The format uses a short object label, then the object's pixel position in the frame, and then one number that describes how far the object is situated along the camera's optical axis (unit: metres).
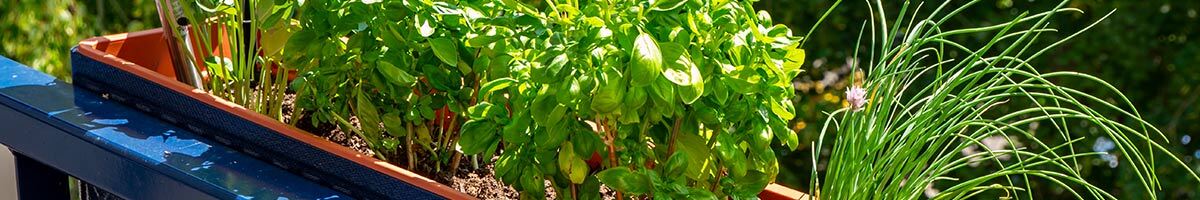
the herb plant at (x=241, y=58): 1.50
